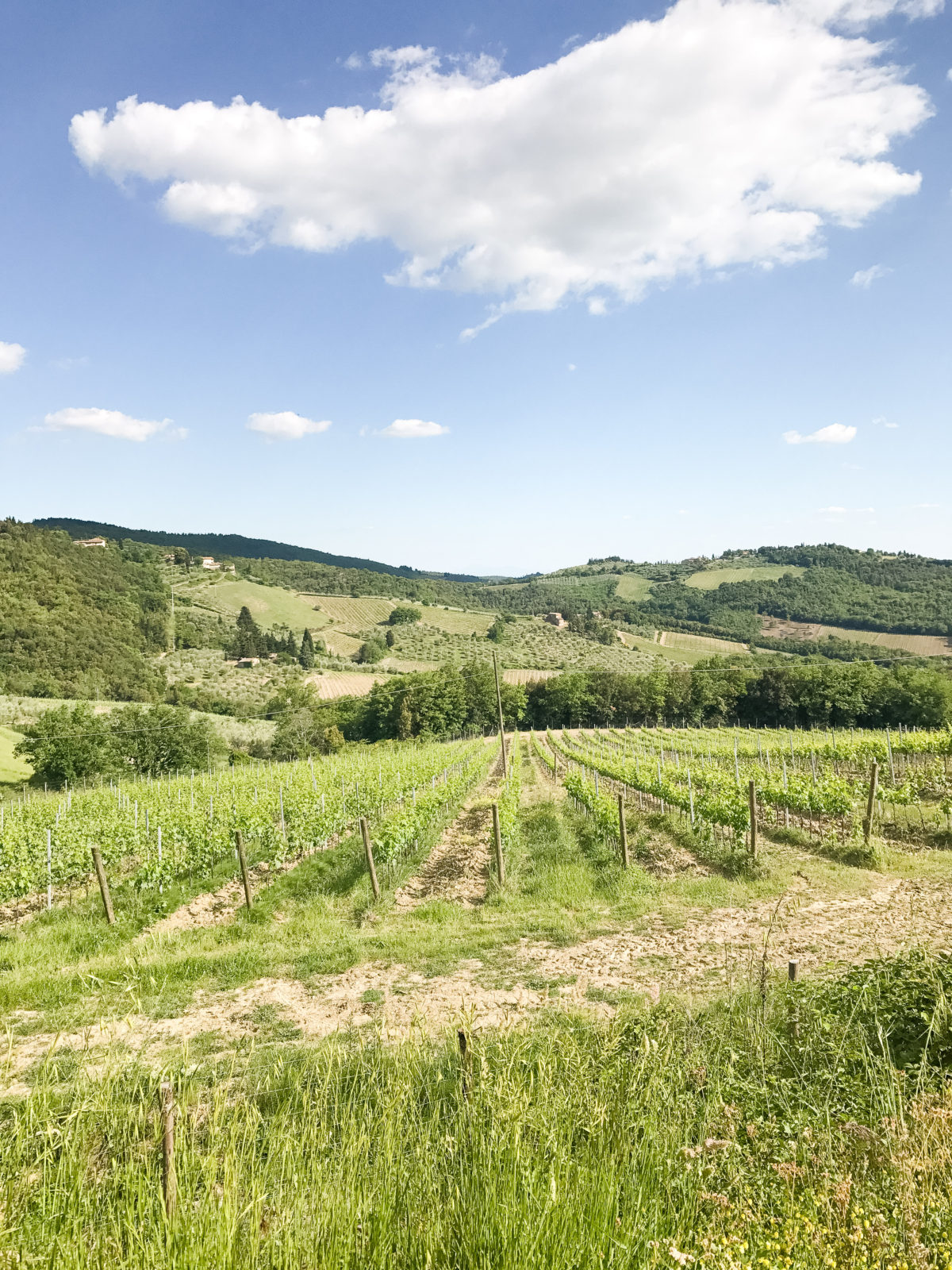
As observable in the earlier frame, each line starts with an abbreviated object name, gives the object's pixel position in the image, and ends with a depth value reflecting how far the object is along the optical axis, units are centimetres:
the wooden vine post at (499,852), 1140
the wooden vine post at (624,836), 1219
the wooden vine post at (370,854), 1098
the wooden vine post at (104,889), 1028
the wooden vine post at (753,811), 1205
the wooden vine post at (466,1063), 317
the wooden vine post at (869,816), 1268
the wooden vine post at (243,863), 1085
